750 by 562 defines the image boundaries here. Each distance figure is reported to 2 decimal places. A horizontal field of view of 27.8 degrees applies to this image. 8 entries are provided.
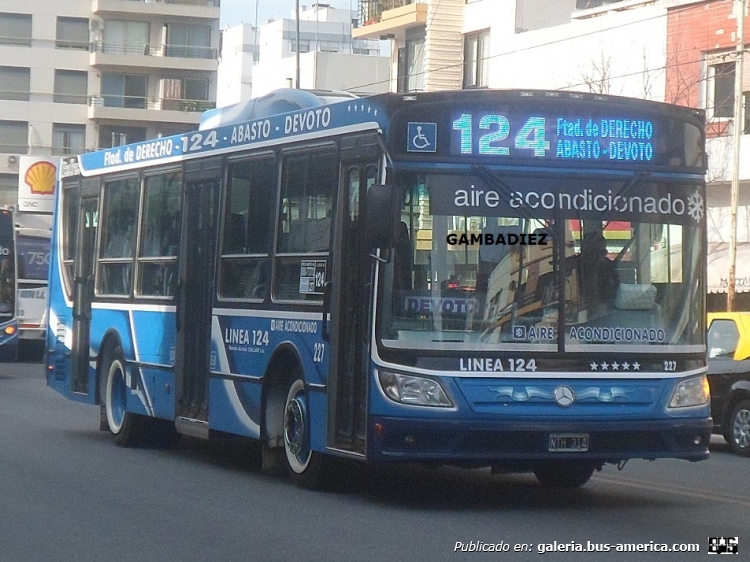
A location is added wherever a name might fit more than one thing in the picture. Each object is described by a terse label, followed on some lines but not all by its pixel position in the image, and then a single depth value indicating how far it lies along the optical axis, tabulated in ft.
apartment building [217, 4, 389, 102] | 295.77
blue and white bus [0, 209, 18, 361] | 100.94
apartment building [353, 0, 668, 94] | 105.29
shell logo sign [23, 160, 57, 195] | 205.46
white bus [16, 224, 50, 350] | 122.93
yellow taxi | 53.72
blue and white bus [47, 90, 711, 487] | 32.96
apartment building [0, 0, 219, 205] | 231.91
